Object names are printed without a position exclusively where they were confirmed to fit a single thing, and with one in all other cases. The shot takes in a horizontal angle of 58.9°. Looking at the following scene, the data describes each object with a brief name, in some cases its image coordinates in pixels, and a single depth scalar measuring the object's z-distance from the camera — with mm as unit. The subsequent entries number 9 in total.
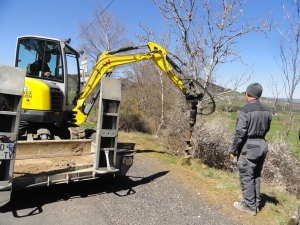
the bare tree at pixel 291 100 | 9336
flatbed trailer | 3791
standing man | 4328
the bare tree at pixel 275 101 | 9866
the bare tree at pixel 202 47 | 8781
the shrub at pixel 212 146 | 9234
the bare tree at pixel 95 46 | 23428
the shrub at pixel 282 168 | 7676
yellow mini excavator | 6203
